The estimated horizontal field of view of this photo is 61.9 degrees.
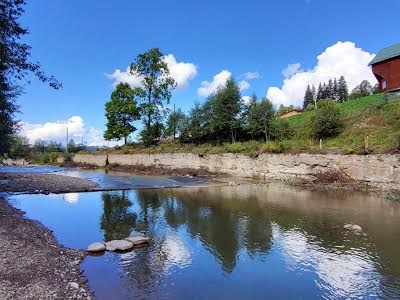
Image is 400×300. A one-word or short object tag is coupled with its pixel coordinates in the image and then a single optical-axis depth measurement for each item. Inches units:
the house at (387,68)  1632.6
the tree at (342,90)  3621.6
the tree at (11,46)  482.3
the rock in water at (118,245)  439.2
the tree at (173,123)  2164.1
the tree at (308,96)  3930.9
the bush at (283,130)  1612.9
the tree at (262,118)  1592.0
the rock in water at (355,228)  530.0
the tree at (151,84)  2181.3
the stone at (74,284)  308.9
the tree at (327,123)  1411.2
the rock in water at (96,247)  430.9
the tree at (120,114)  2247.5
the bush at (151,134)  2196.1
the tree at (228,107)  1690.6
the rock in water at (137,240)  465.2
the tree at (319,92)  3825.3
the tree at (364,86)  3412.9
